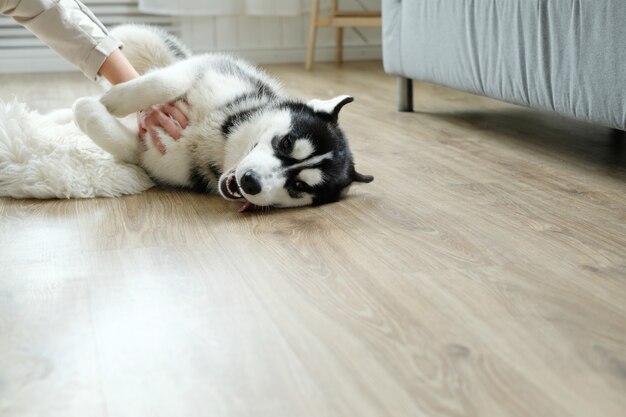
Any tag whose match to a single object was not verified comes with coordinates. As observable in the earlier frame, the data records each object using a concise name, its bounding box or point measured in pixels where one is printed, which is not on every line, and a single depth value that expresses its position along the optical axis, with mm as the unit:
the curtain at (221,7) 5113
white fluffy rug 1958
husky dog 1813
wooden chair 5016
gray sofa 2025
